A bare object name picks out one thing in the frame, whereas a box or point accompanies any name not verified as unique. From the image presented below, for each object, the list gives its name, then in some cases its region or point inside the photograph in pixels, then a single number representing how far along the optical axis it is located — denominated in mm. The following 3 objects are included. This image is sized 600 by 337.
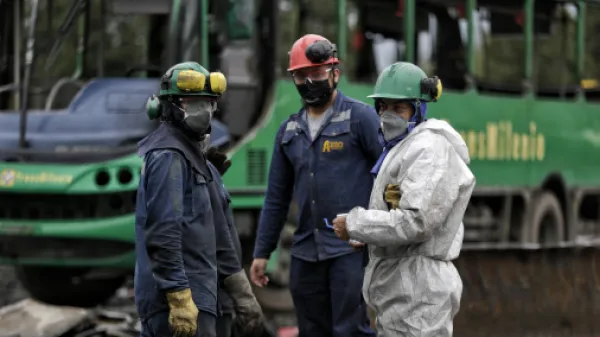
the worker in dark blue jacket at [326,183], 14125
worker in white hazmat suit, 10969
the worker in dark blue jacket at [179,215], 10836
